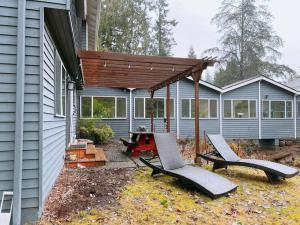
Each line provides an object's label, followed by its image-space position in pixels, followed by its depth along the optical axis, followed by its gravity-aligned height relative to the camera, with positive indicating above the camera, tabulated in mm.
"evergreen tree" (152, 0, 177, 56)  29297 +10077
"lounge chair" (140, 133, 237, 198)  4344 -930
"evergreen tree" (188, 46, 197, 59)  46519 +11789
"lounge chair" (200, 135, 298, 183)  5262 -865
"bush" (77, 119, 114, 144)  11812 -495
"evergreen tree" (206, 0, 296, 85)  24656 +7346
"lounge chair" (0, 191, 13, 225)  2855 -1007
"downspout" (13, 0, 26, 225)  3033 +25
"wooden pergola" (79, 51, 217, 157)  6105 +1402
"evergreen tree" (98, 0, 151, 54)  24000 +8562
